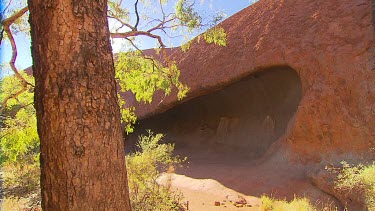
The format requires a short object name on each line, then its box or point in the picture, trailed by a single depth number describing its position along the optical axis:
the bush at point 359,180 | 6.30
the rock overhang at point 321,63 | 8.75
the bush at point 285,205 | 6.71
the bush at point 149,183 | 6.33
